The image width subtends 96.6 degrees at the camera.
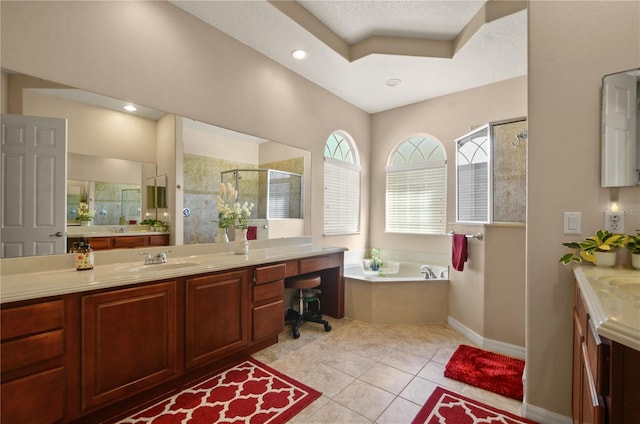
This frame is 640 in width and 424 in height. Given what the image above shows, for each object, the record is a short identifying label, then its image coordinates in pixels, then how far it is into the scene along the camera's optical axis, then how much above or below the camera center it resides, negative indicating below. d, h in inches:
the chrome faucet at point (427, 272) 141.1 -30.5
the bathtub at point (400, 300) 123.6 -39.2
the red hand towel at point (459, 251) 111.8 -15.9
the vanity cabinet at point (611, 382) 30.5 -19.5
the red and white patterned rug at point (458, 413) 65.7 -48.4
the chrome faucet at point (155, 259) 80.6 -13.9
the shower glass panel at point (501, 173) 104.7 +14.7
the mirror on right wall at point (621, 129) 56.6 +16.7
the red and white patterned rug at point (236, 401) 65.6 -47.8
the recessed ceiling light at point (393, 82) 132.3 +61.1
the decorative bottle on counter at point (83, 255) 69.8 -11.0
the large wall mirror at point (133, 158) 69.7 +16.8
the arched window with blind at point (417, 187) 152.3 +13.4
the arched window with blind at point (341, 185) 150.9 +14.3
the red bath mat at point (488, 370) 77.7 -48.2
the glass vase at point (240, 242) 103.3 -11.4
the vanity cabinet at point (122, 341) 51.2 -29.5
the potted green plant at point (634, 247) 54.1 -6.9
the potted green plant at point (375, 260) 162.4 -28.3
